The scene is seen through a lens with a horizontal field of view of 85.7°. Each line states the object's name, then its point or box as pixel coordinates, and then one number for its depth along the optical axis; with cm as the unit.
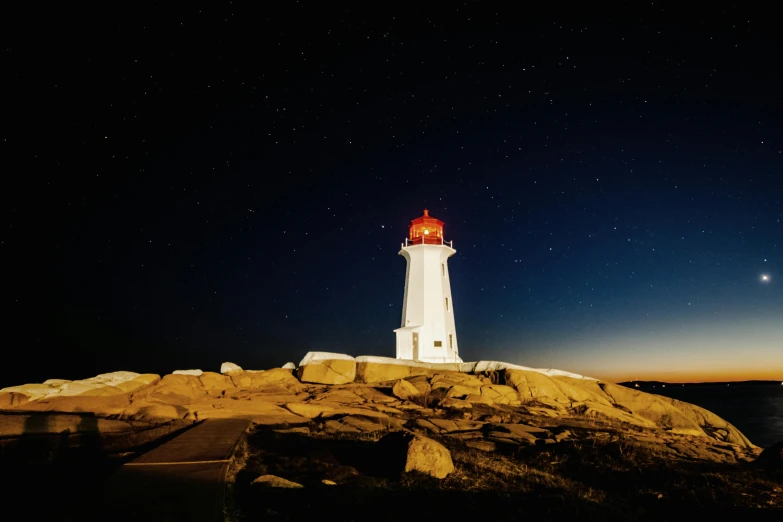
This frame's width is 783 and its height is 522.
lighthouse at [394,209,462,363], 2923
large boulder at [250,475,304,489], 597
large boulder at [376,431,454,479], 704
